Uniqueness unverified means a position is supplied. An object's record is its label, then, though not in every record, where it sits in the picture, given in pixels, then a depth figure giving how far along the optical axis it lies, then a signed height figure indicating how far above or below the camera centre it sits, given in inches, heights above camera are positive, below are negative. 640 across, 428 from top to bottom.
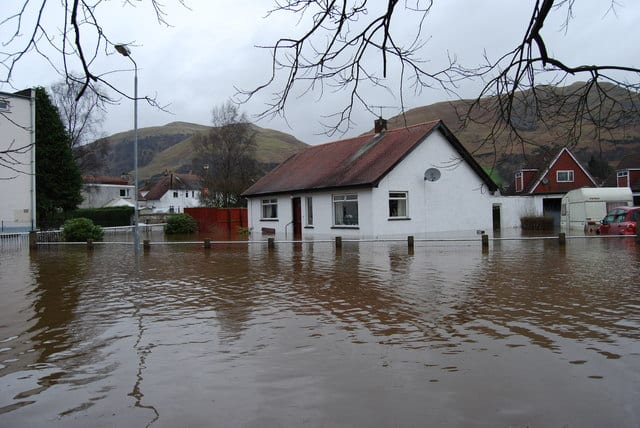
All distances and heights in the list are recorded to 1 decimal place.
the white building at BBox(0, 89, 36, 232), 1299.2 +107.5
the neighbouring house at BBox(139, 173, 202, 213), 3262.8 +185.6
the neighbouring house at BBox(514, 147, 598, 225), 1651.1 +116.2
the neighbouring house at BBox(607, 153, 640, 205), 1833.0 +136.5
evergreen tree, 1476.4 +166.9
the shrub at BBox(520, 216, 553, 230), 1200.2 -17.4
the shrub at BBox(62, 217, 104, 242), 987.9 -7.7
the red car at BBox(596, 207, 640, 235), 863.7 -14.8
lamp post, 654.5 +112.8
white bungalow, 928.3 +52.9
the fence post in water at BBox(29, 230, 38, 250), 850.1 -19.1
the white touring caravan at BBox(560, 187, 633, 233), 1127.0 +25.4
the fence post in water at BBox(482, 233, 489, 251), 683.7 -33.8
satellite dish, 967.6 +81.2
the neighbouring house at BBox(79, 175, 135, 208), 2620.6 +185.1
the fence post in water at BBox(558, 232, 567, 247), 696.1 -32.4
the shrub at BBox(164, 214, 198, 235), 1369.3 -2.8
